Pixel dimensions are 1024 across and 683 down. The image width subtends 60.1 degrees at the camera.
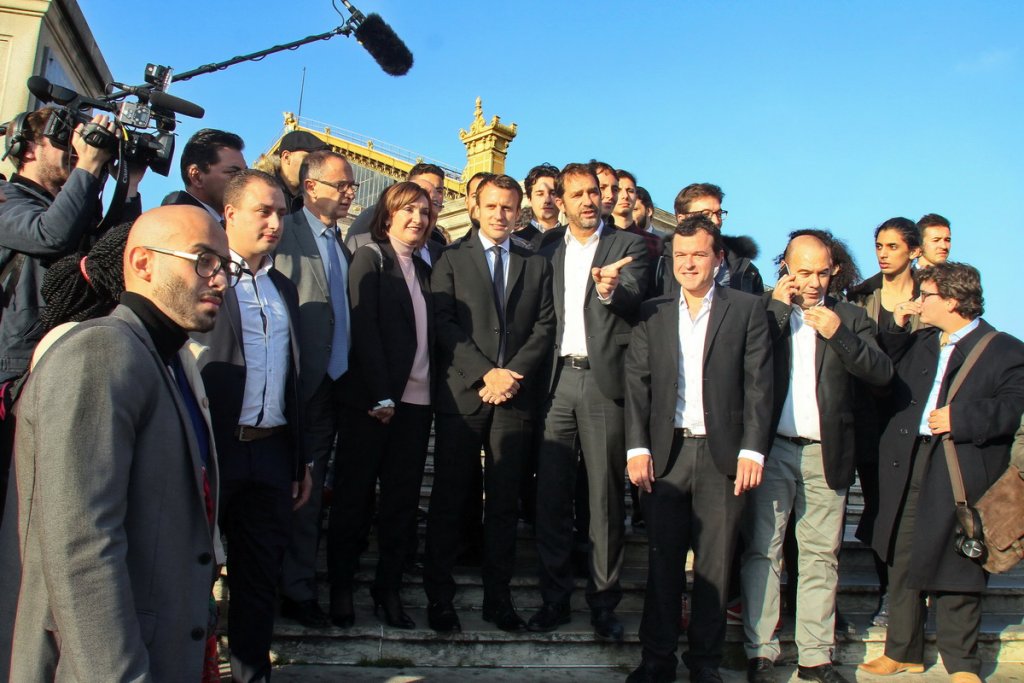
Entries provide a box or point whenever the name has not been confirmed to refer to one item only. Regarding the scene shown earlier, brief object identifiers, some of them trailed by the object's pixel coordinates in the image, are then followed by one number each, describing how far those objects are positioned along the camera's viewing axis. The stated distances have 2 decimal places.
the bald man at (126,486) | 1.87
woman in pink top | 4.47
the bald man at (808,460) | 4.63
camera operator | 3.38
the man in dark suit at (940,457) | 4.70
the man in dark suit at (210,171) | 4.57
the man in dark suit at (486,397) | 4.65
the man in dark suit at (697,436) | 4.41
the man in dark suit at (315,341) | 4.35
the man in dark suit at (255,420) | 3.59
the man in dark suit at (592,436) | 4.68
